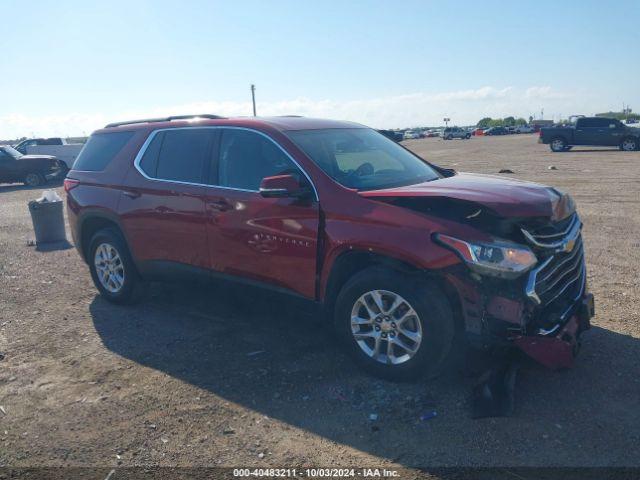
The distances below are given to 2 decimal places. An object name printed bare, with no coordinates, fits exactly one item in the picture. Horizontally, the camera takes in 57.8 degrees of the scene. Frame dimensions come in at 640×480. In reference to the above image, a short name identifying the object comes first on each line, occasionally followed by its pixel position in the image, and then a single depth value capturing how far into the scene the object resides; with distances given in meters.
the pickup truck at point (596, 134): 29.45
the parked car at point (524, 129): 87.94
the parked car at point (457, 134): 76.25
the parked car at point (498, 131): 86.44
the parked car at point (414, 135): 92.46
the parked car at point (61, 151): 24.45
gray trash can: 10.01
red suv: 3.71
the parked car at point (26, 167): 21.69
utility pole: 40.54
